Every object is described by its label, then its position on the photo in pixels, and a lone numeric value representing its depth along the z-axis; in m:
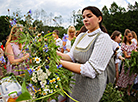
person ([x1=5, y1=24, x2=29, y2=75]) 1.96
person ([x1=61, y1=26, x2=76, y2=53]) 4.28
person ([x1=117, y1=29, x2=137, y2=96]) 4.11
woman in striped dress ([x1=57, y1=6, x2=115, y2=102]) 1.23
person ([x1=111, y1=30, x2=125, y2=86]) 4.29
